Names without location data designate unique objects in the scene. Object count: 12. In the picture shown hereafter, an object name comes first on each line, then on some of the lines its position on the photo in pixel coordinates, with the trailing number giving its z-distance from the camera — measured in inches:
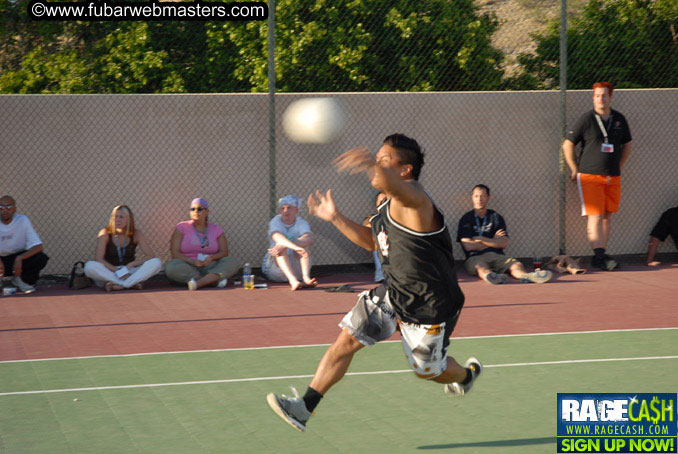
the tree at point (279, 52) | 667.4
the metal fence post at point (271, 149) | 516.4
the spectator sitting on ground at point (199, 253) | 490.6
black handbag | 485.4
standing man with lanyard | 537.3
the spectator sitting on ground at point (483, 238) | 515.5
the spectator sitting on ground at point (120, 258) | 482.0
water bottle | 491.2
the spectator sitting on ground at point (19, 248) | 472.4
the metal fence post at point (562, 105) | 548.1
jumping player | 217.0
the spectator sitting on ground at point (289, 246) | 488.1
